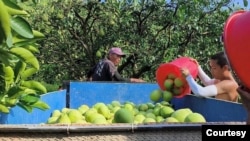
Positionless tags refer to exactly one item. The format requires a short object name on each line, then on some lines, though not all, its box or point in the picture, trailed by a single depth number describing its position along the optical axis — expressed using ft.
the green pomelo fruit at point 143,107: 12.19
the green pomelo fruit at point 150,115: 10.44
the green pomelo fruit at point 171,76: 13.32
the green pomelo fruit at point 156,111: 11.03
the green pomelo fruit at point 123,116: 8.10
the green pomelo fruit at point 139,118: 9.47
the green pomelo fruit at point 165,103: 12.32
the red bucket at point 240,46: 4.38
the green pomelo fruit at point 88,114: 9.31
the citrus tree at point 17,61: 4.47
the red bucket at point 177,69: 13.12
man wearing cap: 17.70
